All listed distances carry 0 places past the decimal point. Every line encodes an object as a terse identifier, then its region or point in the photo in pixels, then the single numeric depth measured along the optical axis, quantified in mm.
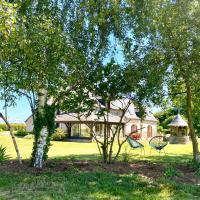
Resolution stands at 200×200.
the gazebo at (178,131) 31057
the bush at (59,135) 29029
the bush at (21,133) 33576
